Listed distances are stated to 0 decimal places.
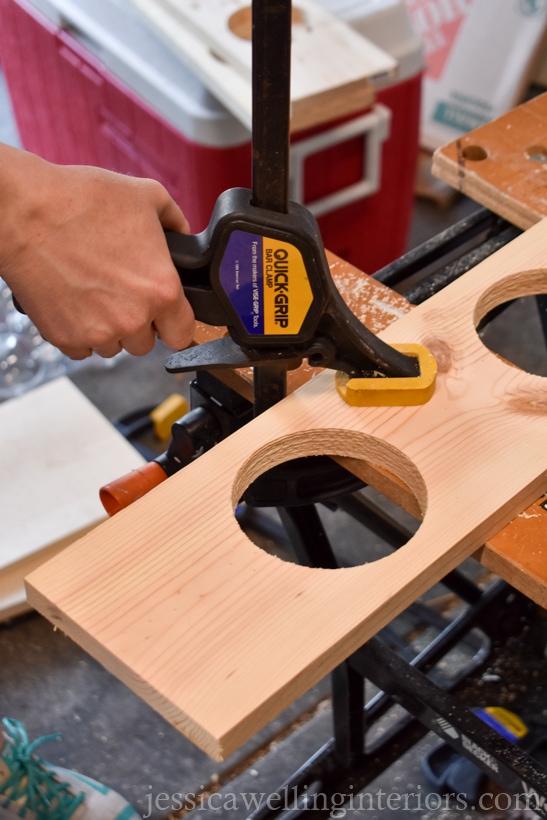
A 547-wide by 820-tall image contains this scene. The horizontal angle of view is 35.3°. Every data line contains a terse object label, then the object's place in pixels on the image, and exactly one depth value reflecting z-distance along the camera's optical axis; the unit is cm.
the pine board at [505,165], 120
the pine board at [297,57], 167
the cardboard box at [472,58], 282
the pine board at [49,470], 176
